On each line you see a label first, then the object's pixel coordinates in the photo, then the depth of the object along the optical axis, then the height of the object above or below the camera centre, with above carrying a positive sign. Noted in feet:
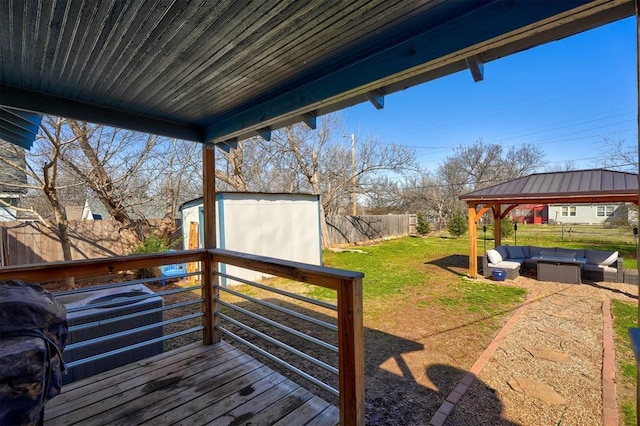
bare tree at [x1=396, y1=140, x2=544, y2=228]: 61.77 +7.30
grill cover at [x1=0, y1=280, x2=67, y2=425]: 2.77 -1.39
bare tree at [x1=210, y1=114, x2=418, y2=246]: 38.09 +7.06
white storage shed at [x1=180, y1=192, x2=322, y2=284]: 21.81 -0.94
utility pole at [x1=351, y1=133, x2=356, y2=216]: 43.60 +6.80
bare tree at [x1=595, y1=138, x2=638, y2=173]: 38.45 +6.85
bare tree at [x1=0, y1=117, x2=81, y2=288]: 18.66 +3.52
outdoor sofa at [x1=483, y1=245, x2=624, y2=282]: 22.22 -4.47
